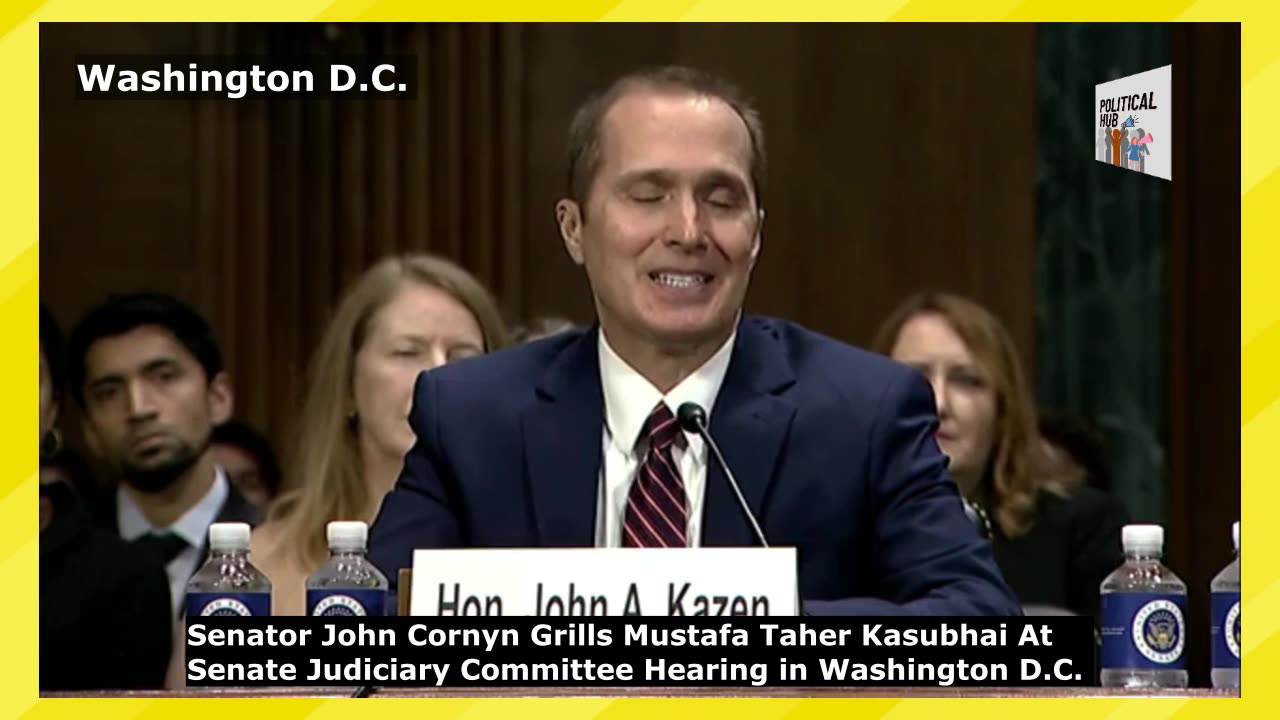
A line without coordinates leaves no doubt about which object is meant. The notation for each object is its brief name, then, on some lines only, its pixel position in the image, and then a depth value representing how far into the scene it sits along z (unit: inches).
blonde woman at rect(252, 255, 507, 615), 278.1
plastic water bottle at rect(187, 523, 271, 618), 235.6
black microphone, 227.6
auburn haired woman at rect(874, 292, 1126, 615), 277.4
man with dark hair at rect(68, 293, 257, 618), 292.7
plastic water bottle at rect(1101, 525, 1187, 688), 225.1
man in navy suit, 239.5
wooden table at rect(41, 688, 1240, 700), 216.1
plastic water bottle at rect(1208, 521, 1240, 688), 231.8
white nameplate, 215.3
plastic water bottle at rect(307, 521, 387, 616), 232.8
